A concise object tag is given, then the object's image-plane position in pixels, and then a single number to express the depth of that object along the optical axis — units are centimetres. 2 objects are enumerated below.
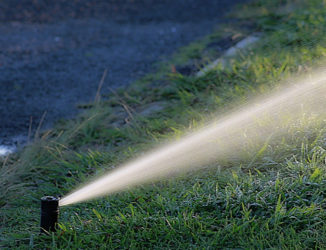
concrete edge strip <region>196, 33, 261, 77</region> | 944
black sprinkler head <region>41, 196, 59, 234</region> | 449
